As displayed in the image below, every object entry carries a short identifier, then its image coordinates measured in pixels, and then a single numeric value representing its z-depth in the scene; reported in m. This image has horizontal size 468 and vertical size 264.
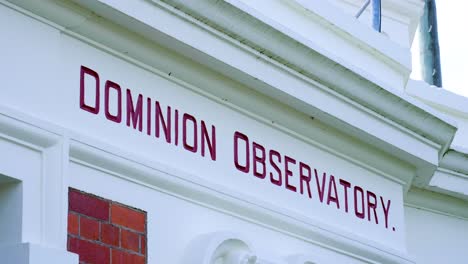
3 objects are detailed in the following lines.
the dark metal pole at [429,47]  13.11
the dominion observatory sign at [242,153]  7.29
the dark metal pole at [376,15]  10.56
